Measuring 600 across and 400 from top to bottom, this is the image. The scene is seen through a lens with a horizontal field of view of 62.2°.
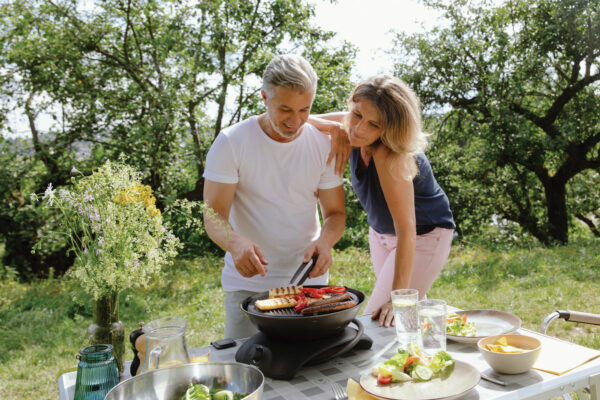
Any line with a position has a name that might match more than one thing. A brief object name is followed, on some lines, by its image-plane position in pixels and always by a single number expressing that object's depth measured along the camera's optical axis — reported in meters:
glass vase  1.36
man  2.13
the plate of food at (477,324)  1.66
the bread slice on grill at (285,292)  1.64
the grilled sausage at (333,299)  1.47
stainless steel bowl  1.18
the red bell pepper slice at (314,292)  1.59
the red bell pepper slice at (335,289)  1.63
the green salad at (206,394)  1.17
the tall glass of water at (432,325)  1.46
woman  1.97
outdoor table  1.33
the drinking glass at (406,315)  1.55
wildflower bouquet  1.33
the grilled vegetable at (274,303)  1.51
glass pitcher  1.28
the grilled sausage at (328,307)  1.43
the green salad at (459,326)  1.68
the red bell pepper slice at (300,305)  1.48
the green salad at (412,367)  1.36
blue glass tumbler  1.26
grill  1.39
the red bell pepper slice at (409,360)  1.40
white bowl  1.38
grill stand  1.42
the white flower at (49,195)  1.31
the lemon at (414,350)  1.47
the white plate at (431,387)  1.27
